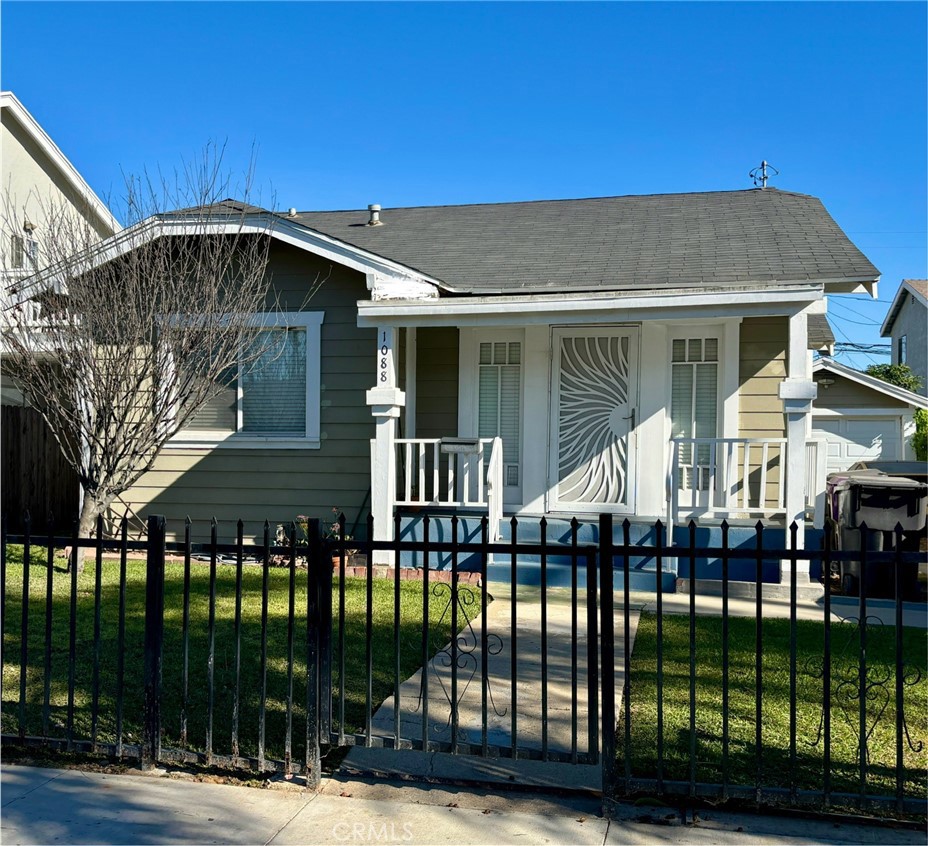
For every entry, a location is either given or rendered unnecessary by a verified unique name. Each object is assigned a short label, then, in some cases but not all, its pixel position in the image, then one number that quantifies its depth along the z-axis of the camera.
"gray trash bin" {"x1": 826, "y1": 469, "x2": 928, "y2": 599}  8.63
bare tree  8.71
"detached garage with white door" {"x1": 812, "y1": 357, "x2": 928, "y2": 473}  19.55
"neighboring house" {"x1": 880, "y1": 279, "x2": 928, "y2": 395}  29.16
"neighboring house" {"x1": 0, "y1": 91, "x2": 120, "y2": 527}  11.71
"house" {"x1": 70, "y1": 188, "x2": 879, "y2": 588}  9.59
